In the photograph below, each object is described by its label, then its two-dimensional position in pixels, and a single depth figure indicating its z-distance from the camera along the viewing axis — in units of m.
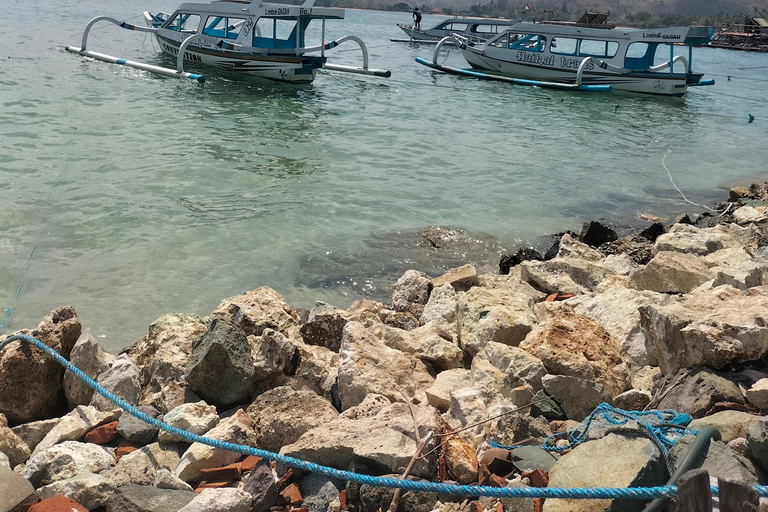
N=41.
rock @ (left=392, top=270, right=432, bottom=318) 6.20
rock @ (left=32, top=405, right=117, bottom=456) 3.72
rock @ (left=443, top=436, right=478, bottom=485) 3.15
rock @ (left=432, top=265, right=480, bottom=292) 6.43
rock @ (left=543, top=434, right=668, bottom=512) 2.57
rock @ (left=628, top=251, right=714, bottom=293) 5.80
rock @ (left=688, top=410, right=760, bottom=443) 2.95
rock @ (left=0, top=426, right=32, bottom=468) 3.57
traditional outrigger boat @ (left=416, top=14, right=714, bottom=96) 23.50
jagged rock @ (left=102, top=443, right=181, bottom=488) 3.33
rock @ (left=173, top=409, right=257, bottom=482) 3.37
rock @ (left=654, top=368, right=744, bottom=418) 3.32
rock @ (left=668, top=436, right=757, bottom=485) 2.49
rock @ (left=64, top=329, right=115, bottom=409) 4.22
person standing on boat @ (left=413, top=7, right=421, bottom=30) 41.16
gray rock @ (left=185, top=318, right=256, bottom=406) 4.11
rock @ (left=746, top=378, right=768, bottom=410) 3.24
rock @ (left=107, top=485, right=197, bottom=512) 2.99
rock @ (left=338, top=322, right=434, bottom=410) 4.04
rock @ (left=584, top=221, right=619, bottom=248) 8.66
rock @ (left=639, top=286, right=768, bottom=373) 3.58
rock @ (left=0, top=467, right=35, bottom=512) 2.94
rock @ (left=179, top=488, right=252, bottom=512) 2.89
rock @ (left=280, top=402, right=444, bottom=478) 3.15
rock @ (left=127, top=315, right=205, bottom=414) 4.24
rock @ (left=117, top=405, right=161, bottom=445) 3.72
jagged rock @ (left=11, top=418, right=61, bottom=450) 3.85
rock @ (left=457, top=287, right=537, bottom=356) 4.86
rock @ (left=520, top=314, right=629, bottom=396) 3.97
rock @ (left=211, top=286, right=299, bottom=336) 5.12
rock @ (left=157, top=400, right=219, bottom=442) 3.67
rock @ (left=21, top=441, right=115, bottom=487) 3.35
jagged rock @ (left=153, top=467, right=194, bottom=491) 3.19
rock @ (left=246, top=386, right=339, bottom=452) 3.66
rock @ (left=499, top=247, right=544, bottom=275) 7.62
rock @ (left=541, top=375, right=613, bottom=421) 3.77
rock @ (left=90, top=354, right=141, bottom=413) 4.23
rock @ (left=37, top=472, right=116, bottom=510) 3.08
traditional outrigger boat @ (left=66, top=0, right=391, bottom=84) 20.25
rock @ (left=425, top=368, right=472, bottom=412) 3.96
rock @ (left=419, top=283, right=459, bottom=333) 5.54
